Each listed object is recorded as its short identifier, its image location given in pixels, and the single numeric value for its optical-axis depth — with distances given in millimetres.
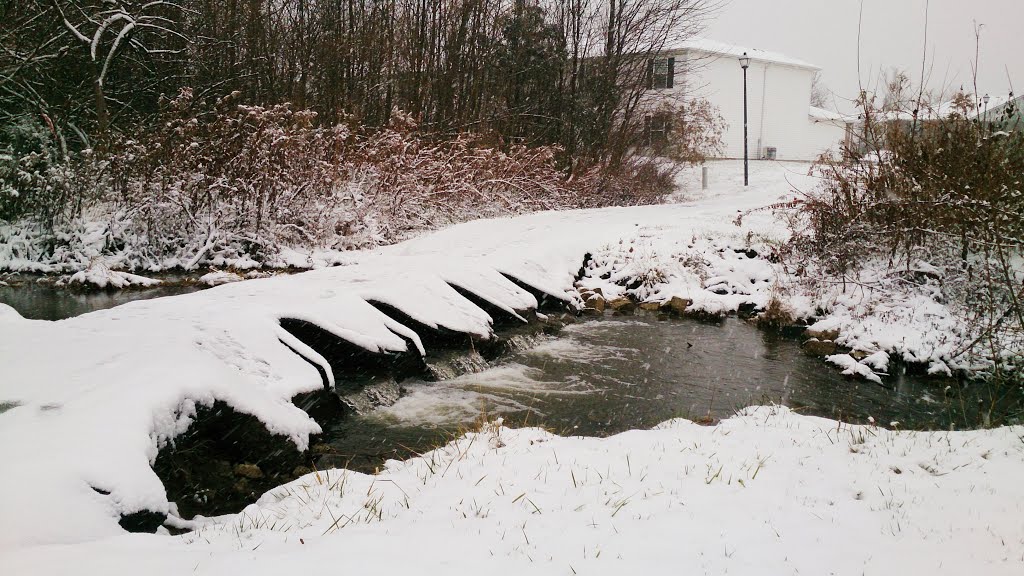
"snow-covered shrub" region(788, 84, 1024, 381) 7676
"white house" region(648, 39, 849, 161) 38750
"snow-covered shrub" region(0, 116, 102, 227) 10797
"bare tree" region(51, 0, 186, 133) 12797
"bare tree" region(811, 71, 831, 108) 67625
